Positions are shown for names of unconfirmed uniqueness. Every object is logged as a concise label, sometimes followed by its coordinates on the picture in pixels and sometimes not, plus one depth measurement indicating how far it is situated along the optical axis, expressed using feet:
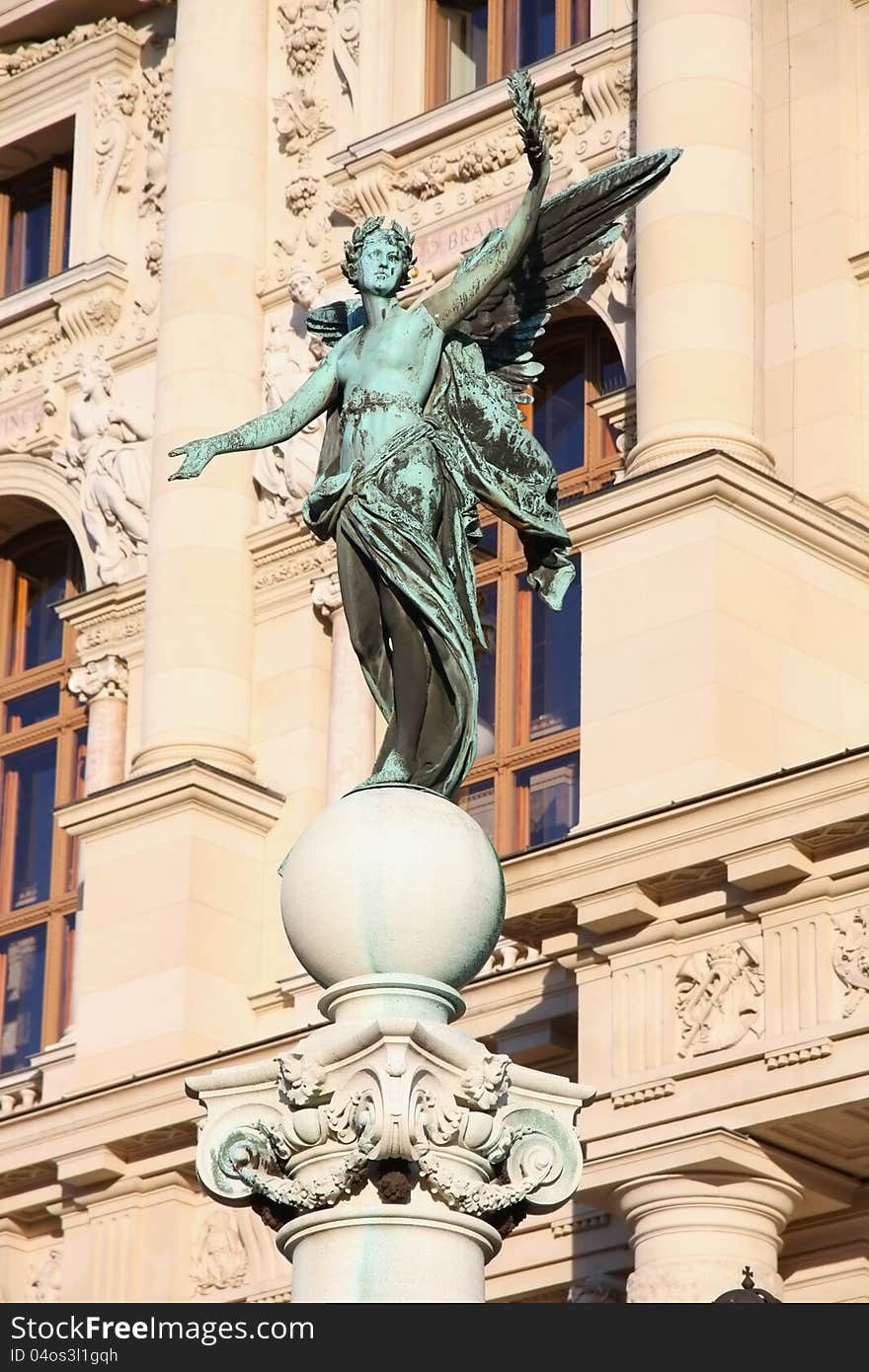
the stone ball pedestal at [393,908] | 51.78
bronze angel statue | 55.57
